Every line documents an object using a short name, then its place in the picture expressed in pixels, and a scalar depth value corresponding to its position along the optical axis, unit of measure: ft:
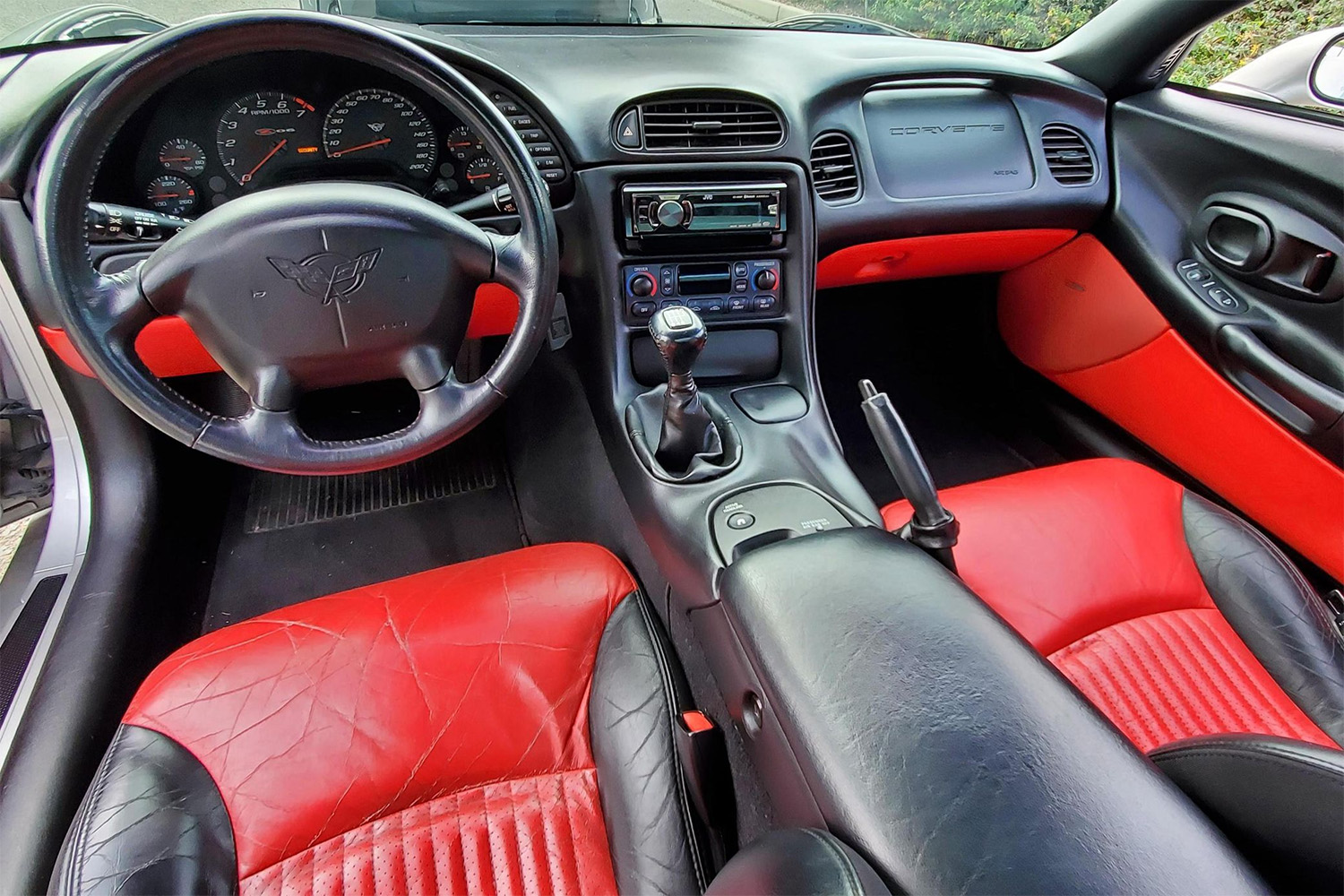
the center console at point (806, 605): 1.81
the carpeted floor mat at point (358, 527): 5.69
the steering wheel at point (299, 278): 2.62
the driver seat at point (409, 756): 2.79
